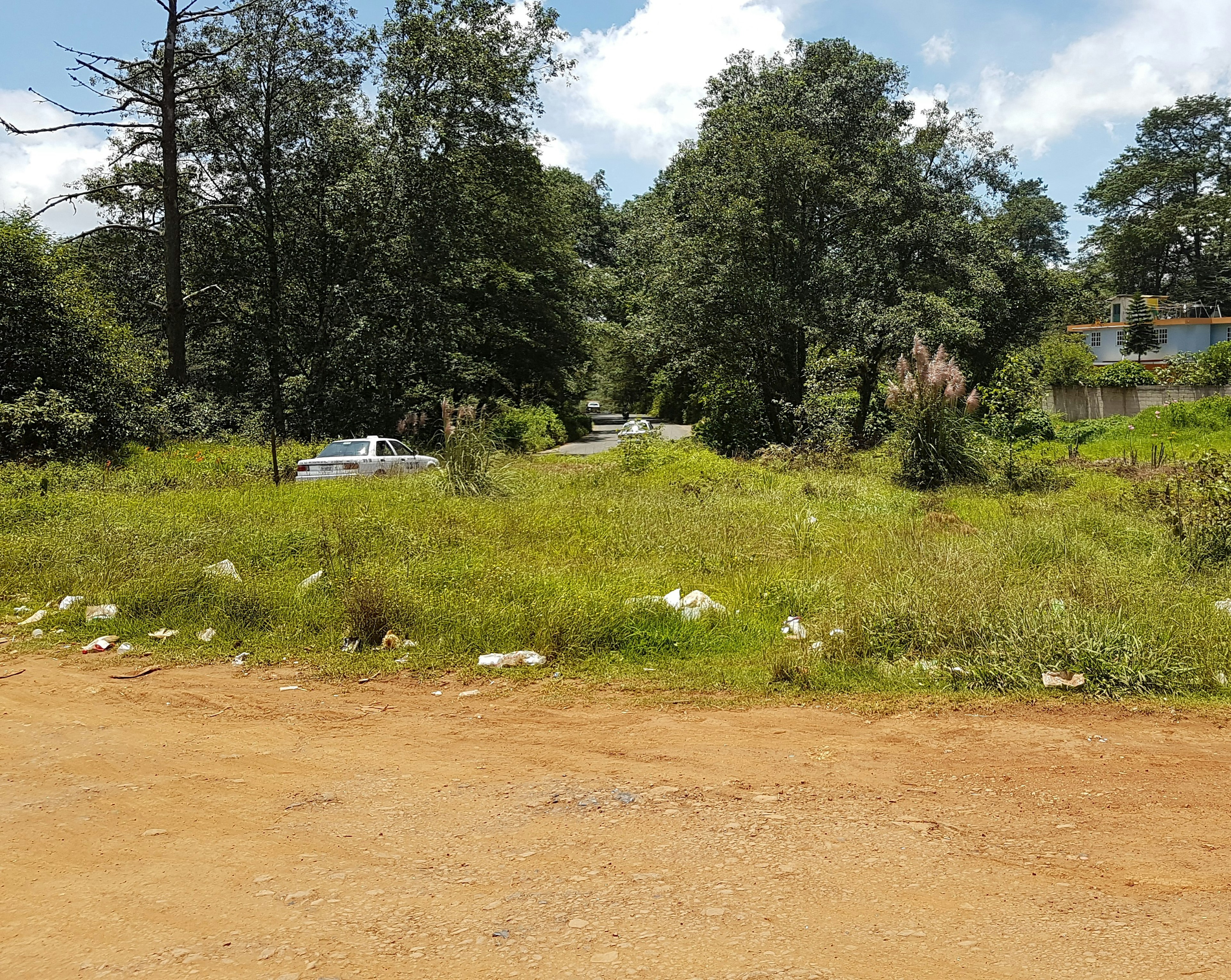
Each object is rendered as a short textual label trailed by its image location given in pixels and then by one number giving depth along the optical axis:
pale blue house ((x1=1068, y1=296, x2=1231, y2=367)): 53.09
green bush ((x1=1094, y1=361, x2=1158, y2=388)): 30.80
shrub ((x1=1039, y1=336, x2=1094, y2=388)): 37.94
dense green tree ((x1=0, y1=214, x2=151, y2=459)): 17.91
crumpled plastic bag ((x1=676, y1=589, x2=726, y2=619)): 7.75
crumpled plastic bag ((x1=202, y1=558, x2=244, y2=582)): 8.88
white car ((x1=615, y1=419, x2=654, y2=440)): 23.22
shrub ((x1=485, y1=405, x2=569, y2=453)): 32.62
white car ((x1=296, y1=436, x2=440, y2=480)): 18.08
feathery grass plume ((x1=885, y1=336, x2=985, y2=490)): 16.14
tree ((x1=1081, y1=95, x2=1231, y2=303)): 64.69
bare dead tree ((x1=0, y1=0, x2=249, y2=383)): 24.36
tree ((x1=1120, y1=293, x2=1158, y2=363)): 48.69
